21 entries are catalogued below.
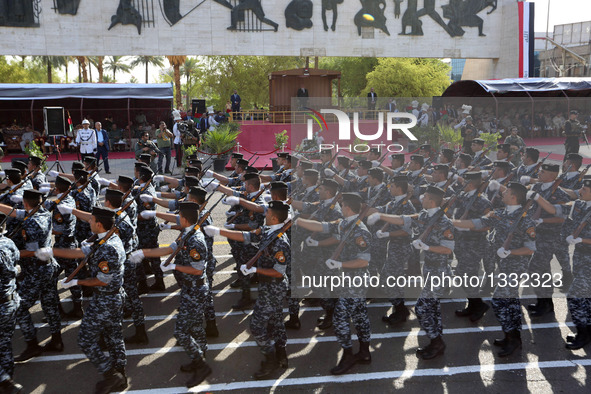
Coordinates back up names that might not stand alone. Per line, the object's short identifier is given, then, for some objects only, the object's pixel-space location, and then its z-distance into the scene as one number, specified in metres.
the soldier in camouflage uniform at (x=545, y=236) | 7.18
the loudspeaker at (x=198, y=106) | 26.07
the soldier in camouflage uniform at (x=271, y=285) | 5.53
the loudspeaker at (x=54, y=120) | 18.58
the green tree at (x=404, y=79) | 39.91
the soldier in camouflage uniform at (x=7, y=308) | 5.18
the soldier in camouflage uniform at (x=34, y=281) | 5.99
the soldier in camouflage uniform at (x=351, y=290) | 5.65
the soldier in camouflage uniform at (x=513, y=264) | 5.97
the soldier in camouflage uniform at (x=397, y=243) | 6.94
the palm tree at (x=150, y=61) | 63.34
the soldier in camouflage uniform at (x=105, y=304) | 5.15
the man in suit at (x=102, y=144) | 17.89
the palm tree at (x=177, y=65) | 37.91
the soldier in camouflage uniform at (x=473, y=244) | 7.13
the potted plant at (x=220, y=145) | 19.86
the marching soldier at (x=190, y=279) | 5.42
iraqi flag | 32.78
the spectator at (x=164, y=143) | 18.48
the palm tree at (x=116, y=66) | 66.86
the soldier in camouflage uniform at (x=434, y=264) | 5.86
